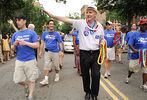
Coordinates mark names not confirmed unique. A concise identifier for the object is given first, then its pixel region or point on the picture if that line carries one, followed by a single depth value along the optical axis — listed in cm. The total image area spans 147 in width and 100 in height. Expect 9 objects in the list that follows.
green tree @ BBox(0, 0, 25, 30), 1451
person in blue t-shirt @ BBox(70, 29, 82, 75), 628
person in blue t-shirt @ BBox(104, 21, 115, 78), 603
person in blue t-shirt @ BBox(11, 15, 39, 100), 364
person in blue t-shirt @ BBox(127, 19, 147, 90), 432
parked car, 1412
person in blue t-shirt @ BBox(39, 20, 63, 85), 525
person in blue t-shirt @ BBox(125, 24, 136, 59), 718
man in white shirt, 354
